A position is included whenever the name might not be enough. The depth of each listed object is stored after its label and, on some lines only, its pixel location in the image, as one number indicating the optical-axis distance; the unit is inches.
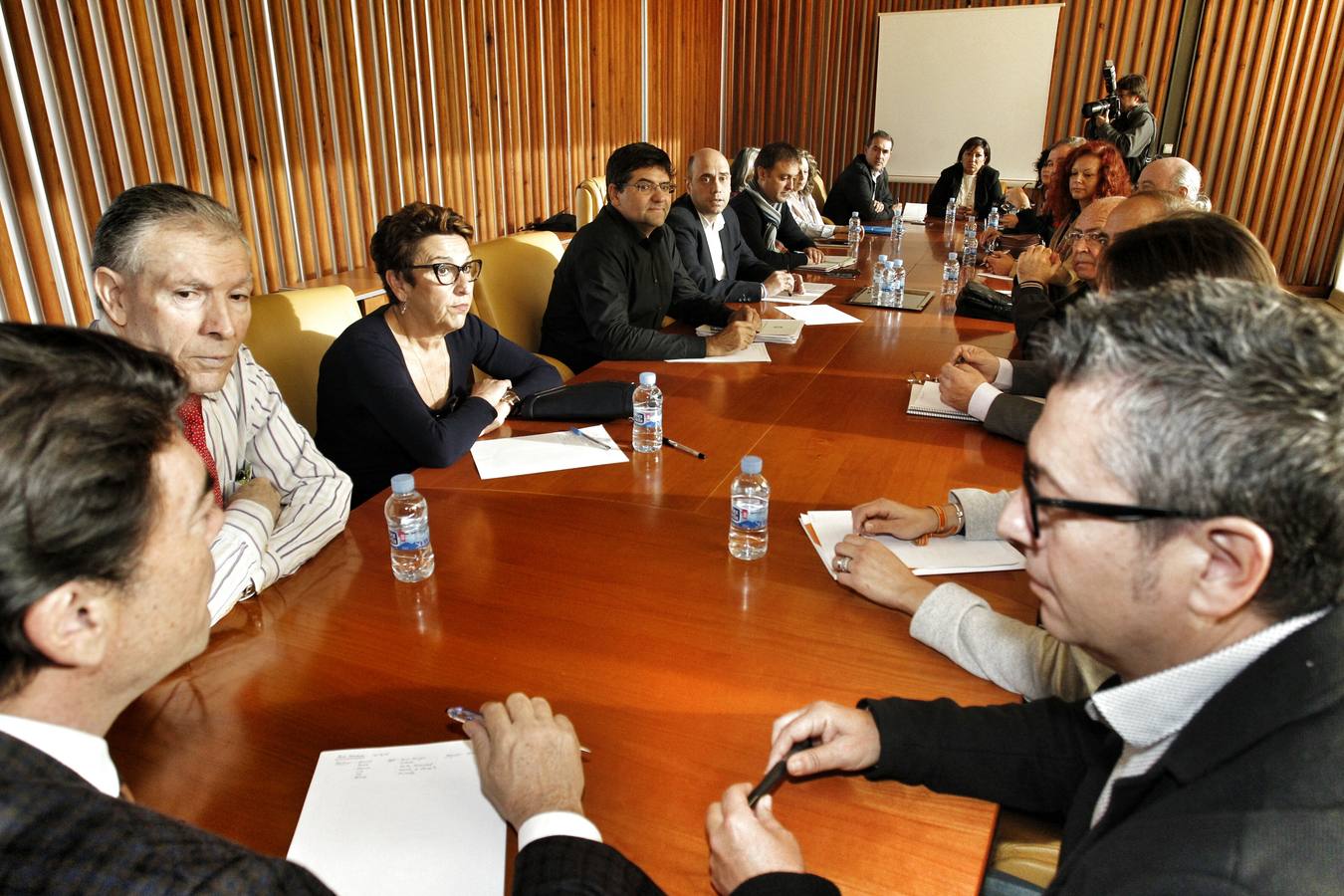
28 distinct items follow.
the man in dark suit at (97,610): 22.2
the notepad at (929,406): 87.9
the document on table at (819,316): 130.3
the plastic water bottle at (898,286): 142.0
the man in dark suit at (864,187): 271.1
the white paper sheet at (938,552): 58.2
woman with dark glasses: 79.0
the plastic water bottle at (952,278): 155.6
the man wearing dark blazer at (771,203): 190.7
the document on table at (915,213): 264.7
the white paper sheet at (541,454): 73.9
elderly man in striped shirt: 58.2
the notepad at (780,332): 117.7
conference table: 37.4
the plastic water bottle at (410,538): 55.7
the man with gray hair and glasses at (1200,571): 24.3
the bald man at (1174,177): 135.4
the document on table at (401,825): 34.0
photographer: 244.4
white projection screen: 313.4
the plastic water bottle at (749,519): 59.1
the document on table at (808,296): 144.9
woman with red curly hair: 157.6
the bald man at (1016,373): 81.5
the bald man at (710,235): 149.9
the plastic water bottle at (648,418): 78.3
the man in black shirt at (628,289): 111.3
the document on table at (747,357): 108.6
